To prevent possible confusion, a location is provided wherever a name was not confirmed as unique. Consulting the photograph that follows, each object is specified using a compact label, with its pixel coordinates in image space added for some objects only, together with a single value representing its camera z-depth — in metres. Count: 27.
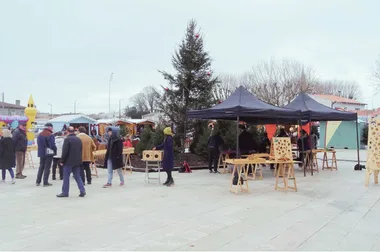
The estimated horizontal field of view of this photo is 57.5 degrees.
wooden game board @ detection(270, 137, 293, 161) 8.33
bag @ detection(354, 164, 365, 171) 12.57
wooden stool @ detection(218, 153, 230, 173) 11.71
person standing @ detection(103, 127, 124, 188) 8.65
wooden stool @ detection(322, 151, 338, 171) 12.73
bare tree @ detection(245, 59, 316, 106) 31.59
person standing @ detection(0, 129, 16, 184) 9.32
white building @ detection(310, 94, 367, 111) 37.81
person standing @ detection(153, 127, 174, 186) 8.70
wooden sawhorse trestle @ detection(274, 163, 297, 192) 8.16
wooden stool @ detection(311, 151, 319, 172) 12.27
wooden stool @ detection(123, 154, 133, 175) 11.61
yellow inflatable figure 23.25
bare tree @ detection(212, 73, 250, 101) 36.77
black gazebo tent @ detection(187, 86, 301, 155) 8.78
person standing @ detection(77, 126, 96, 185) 8.95
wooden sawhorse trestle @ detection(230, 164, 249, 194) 7.96
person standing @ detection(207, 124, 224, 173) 11.62
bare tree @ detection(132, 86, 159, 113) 79.75
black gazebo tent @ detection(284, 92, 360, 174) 11.29
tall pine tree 15.75
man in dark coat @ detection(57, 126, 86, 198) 7.36
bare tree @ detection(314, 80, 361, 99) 51.22
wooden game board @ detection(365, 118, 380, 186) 9.06
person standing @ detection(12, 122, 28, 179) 10.30
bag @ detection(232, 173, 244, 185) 8.05
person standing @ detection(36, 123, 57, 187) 8.76
